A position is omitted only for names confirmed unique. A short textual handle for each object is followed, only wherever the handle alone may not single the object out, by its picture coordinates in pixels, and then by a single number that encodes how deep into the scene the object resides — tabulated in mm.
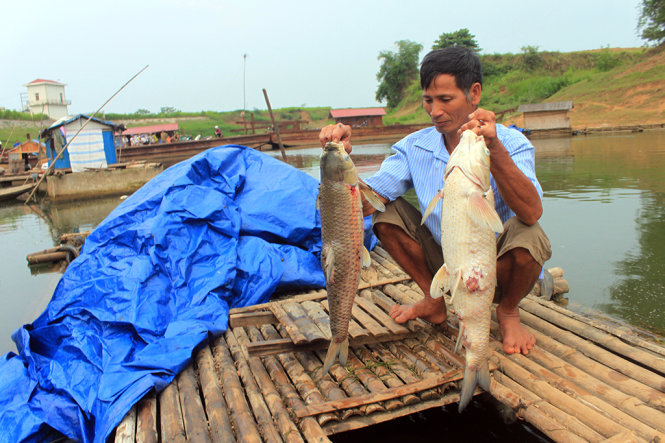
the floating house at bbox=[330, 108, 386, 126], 48906
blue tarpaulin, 2908
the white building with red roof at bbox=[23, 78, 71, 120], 69625
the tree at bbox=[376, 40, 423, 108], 66938
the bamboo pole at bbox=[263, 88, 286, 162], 15569
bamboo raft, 2301
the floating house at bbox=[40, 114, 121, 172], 17891
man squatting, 2463
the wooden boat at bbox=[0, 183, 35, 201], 16078
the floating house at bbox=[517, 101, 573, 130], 29203
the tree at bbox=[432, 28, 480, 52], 51688
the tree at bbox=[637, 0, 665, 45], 39125
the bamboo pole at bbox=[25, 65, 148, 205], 10461
